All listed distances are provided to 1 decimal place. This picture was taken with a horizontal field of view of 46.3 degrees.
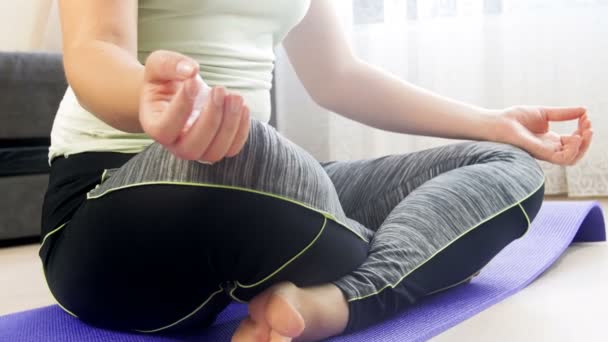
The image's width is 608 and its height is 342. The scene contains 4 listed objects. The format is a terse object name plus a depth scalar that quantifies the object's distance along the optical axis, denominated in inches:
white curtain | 74.9
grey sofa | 64.6
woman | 22.8
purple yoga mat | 29.0
